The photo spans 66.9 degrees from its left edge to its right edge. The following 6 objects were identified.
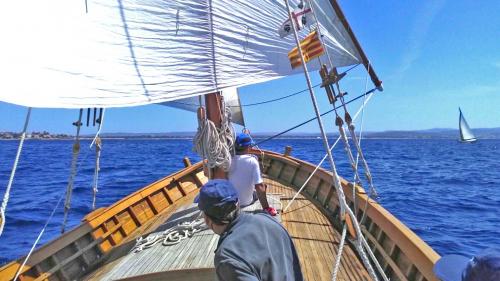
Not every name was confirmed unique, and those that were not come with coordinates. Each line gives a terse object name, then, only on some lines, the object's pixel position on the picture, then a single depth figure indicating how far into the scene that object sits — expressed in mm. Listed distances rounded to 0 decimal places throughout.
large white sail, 3623
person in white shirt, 5121
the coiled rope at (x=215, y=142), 5277
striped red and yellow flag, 5371
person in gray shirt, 1969
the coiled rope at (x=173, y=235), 4793
